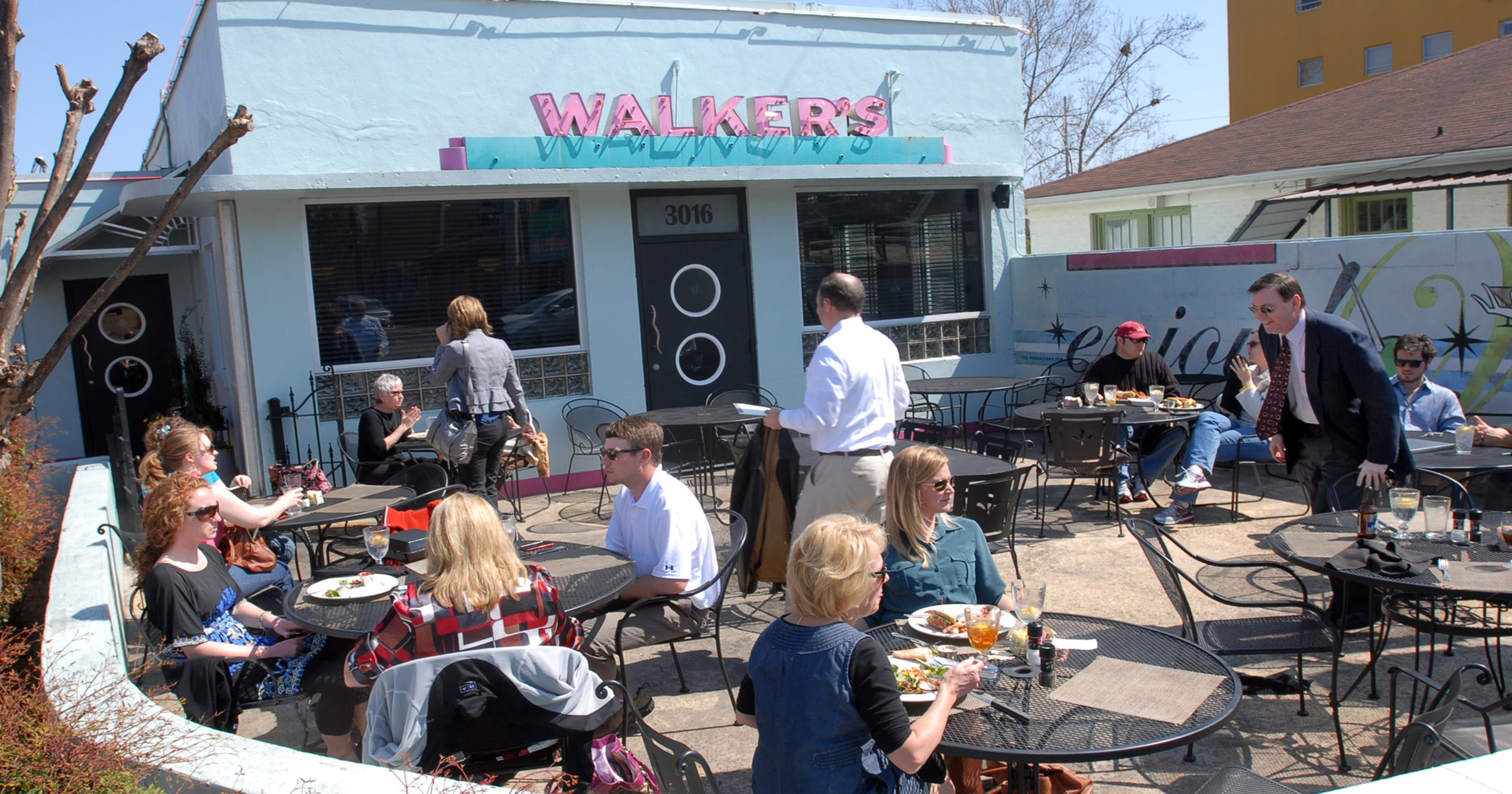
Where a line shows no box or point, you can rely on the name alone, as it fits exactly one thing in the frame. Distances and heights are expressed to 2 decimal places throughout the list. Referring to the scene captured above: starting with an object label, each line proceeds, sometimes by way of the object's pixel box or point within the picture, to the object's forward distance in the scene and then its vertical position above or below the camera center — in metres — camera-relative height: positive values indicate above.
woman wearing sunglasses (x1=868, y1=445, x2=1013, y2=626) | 3.73 -0.83
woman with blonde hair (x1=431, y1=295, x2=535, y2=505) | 7.46 -0.29
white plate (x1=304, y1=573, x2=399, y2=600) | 4.14 -0.95
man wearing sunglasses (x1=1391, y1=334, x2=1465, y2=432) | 6.51 -0.71
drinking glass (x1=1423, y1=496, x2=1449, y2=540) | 4.11 -0.91
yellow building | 26.47 +6.26
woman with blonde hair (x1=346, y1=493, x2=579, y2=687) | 3.20 -0.80
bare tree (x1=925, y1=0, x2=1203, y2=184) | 30.61 +6.12
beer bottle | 4.15 -0.92
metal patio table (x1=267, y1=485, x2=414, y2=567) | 5.60 -0.88
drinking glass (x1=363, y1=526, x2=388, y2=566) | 4.61 -0.85
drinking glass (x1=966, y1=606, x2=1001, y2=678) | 3.09 -0.94
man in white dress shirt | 4.84 -0.45
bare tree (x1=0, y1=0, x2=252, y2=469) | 4.14 +0.69
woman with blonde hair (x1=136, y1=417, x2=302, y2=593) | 5.05 -0.60
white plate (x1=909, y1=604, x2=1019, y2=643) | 3.31 -0.98
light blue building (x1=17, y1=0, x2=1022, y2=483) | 8.67 +1.26
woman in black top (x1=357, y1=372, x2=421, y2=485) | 7.31 -0.62
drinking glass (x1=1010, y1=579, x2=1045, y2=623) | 3.16 -0.88
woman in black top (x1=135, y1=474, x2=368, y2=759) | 3.83 -0.98
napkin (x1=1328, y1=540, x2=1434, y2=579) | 3.73 -0.99
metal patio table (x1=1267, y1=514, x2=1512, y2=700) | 3.56 -1.02
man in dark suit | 4.76 -0.54
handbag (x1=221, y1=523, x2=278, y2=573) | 5.32 -0.99
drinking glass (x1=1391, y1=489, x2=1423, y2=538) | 4.14 -0.87
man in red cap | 8.12 -0.60
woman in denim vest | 2.60 -0.94
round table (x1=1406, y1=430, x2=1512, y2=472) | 5.34 -0.94
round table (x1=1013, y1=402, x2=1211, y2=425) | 7.46 -0.85
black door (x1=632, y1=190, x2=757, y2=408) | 10.11 +0.27
